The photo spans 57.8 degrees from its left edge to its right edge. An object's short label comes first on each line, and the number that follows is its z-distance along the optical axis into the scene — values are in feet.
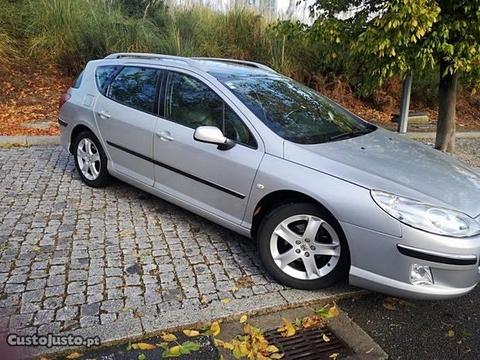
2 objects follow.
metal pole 23.33
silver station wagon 8.86
